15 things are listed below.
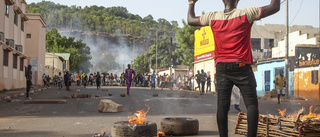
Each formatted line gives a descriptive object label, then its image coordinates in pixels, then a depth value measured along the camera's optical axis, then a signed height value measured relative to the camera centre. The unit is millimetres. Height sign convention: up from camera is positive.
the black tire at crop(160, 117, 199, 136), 5703 -919
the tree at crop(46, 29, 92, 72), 77875 +7371
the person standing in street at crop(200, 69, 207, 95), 22828 -126
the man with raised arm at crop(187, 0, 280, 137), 3500 +262
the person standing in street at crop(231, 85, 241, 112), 9836 -659
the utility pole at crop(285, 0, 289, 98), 21230 +3436
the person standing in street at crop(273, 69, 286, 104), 14414 -240
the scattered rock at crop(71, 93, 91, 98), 15898 -997
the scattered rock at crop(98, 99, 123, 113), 10211 -1005
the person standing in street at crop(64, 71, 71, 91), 25234 -259
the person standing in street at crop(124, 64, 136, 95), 18430 +102
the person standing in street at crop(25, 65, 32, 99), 14643 +35
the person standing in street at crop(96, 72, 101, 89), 28025 -289
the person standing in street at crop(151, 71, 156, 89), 31531 -326
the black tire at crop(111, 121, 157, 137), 4809 -828
